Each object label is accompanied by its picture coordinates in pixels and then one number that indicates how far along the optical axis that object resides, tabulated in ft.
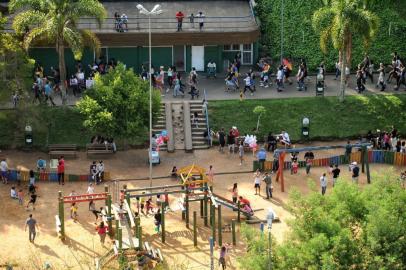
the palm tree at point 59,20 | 173.68
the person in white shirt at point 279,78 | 197.06
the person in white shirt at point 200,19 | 202.08
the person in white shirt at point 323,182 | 159.84
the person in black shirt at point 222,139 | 177.99
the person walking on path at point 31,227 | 141.59
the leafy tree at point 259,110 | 182.91
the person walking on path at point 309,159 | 169.89
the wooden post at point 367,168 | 166.67
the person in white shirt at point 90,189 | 153.69
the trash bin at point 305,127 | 183.62
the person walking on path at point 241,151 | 175.01
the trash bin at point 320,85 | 192.85
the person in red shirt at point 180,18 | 200.23
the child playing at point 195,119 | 185.26
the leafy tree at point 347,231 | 106.83
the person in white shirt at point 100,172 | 164.45
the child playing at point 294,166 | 169.95
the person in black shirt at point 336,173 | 162.71
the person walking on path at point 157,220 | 146.30
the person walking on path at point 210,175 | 165.99
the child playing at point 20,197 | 156.76
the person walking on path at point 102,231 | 141.90
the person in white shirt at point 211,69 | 204.85
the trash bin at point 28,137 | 177.29
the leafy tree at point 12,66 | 169.99
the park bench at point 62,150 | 175.63
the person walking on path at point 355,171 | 161.99
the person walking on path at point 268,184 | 157.99
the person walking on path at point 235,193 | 155.63
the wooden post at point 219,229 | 143.43
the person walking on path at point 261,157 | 169.48
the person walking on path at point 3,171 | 164.35
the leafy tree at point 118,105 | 168.45
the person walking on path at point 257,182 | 160.76
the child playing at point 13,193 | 157.99
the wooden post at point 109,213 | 144.05
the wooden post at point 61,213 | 142.97
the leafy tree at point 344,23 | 178.81
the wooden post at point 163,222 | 142.75
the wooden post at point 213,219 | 143.02
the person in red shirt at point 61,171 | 163.84
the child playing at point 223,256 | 135.03
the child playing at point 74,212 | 151.02
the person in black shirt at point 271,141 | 179.22
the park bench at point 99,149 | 176.35
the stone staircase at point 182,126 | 181.06
